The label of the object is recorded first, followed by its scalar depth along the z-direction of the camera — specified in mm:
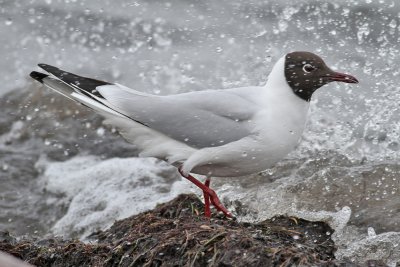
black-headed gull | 9828
